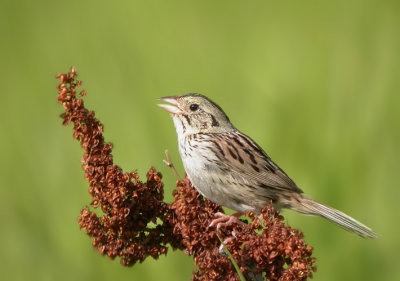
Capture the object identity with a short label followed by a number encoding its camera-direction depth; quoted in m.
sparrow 8.53
